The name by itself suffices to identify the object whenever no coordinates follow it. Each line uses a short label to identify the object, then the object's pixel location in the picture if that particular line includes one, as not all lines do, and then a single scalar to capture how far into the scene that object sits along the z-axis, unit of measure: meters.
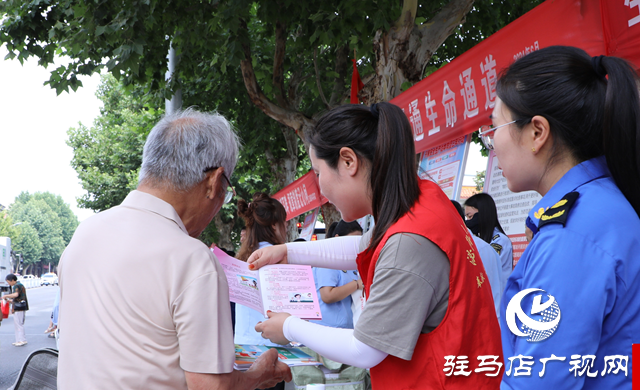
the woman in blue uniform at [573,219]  0.88
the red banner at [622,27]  2.52
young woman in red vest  1.29
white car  55.19
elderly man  1.36
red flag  6.79
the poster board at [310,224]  10.59
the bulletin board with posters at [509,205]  4.06
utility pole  8.27
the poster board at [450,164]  4.30
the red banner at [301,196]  9.91
